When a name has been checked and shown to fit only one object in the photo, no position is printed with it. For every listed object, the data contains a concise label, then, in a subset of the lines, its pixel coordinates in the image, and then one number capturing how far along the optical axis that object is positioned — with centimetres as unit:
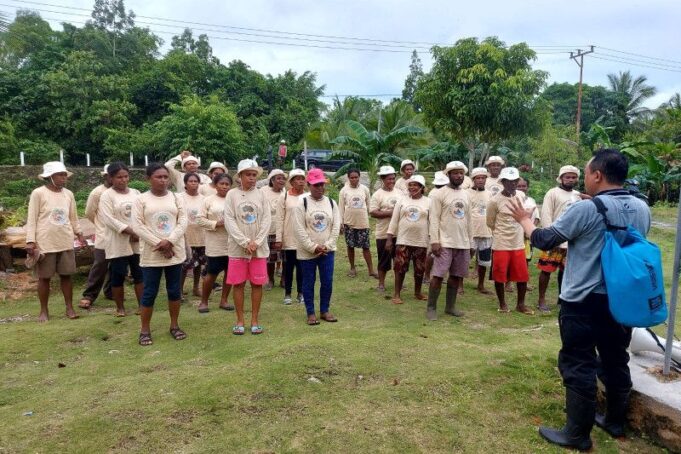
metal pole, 323
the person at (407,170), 794
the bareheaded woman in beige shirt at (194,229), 647
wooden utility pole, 3033
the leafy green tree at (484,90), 1374
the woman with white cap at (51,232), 568
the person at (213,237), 607
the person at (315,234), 541
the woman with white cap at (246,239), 519
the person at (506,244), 629
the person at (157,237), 485
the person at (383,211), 752
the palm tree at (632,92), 3697
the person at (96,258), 627
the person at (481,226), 720
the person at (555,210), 645
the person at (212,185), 682
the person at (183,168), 688
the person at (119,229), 570
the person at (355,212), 806
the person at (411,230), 668
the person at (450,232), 592
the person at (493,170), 823
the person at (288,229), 670
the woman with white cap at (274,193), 696
